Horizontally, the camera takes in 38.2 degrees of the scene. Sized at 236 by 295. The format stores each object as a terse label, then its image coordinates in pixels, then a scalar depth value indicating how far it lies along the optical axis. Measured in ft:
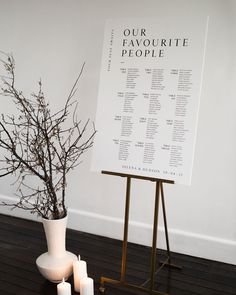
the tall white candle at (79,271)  6.78
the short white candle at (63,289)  6.14
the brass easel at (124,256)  6.37
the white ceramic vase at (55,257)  6.91
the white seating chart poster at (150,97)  6.25
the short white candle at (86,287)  6.29
